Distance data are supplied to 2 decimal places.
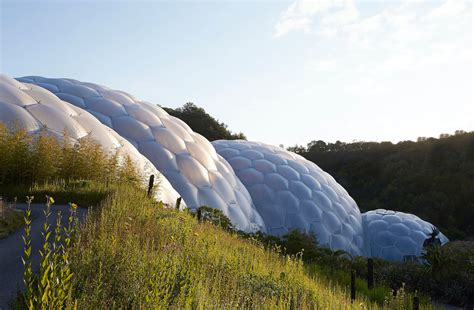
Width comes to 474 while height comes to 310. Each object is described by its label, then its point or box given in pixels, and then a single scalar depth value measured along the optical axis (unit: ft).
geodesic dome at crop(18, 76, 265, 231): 52.44
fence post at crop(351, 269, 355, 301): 27.99
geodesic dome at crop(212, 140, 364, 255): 67.56
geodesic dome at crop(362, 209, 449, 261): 76.23
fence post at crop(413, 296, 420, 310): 21.50
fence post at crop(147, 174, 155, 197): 33.88
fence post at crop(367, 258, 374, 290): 38.68
